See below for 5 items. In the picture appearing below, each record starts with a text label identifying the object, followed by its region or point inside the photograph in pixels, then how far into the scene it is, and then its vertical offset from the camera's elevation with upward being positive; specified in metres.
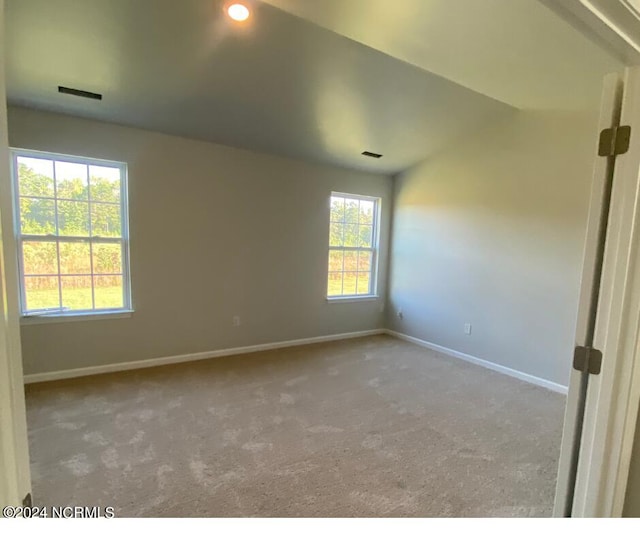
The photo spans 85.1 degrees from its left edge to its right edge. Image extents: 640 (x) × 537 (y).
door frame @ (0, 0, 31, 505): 0.50 -0.20
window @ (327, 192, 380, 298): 4.98 -0.15
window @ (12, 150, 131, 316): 3.16 -0.10
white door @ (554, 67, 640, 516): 1.08 -0.24
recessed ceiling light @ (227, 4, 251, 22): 2.13 +1.35
